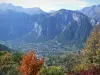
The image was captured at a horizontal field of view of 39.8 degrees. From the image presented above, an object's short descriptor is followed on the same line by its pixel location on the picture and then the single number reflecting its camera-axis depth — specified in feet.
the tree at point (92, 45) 107.34
